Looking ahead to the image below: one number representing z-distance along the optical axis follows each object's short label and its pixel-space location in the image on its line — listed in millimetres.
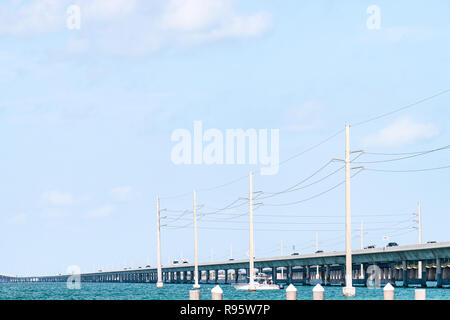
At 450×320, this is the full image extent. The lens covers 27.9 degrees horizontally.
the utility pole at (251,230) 116125
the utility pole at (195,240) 155500
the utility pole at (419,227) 177488
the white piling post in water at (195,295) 40953
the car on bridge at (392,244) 184462
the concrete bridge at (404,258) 146375
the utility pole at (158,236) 163875
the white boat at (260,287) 140500
